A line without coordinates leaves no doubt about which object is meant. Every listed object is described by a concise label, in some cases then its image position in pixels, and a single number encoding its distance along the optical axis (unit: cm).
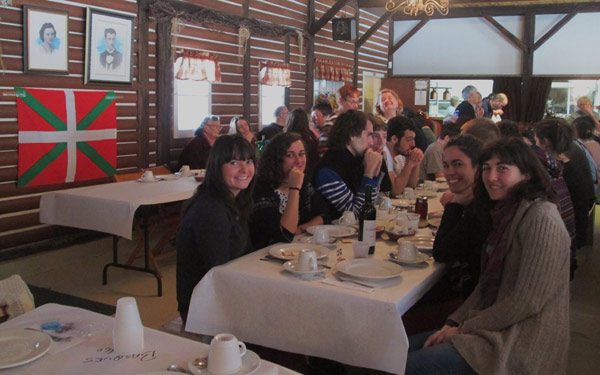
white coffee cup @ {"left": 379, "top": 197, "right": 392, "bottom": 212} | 369
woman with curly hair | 305
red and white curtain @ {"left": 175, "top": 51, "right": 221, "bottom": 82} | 692
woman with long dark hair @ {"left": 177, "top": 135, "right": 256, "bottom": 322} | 242
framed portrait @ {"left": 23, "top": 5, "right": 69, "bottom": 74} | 498
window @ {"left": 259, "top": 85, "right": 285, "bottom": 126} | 887
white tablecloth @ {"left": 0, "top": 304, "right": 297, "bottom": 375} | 153
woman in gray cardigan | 195
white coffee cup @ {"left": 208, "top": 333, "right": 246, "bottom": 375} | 144
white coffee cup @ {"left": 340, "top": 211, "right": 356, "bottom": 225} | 324
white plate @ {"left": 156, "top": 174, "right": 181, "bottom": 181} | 540
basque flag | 510
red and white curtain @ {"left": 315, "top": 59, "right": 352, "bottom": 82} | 1023
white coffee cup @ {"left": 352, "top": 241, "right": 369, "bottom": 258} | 256
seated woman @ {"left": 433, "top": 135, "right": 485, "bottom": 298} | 251
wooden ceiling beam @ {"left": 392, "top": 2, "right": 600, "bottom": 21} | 1128
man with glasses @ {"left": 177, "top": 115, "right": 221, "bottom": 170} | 650
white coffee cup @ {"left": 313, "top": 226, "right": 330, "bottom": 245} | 282
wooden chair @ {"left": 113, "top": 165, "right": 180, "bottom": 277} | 501
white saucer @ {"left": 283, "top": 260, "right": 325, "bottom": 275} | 224
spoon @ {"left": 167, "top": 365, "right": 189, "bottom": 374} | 150
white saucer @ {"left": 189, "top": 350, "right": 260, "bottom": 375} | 146
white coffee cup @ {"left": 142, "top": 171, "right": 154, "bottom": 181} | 517
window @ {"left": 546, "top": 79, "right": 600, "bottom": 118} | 1179
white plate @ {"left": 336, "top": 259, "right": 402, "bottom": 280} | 225
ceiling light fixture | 831
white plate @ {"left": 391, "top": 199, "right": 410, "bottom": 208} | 397
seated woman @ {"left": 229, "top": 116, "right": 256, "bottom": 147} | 726
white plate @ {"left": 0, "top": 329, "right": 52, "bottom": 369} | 153
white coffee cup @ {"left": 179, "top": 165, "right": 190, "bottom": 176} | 567
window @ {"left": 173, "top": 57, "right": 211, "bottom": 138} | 706
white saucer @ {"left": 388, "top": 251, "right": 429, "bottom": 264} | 249
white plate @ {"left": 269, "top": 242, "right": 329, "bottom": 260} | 251
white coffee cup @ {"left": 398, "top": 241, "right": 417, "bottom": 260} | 253
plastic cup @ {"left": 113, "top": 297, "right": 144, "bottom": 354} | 159
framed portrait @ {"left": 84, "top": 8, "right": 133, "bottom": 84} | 565
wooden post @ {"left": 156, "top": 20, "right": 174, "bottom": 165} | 659
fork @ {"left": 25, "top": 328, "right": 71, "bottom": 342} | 170
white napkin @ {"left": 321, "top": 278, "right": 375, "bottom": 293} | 212
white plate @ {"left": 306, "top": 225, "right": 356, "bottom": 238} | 300
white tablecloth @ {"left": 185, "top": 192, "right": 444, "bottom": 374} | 202
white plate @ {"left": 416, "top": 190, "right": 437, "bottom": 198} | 451
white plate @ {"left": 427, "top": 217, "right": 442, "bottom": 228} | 333
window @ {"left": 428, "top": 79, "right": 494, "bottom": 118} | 1287
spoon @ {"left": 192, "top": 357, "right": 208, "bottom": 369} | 150
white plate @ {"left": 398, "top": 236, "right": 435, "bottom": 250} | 278
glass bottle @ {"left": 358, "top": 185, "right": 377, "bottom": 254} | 266
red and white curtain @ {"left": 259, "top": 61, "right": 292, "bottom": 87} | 856
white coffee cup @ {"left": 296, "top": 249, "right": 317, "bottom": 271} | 226
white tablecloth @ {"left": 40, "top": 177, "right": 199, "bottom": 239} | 418
